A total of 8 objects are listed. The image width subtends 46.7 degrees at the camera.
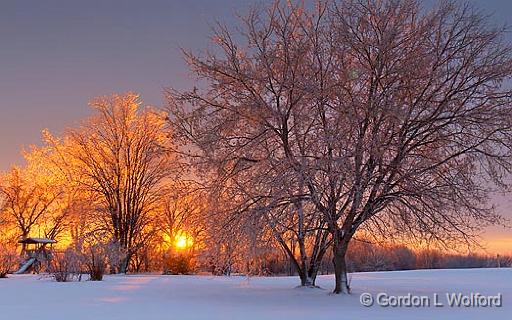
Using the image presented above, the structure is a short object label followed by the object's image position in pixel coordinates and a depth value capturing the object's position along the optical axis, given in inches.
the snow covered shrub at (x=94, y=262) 967.0
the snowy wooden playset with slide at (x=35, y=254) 1355.1
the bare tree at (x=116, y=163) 1502.2
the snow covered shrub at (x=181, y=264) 1322.6
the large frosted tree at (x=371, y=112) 593.3
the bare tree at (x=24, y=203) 1849.2
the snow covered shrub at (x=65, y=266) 907.4
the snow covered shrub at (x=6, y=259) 1062.1
